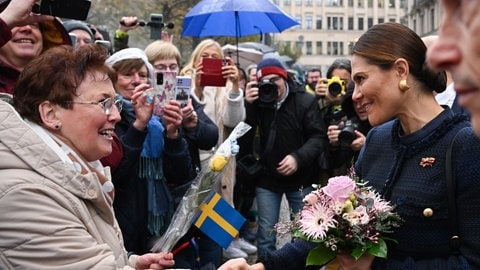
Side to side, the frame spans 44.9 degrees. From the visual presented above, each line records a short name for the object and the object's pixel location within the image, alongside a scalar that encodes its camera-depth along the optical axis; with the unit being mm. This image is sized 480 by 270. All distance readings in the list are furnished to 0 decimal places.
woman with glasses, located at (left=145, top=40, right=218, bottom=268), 4208
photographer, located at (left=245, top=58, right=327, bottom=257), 5531
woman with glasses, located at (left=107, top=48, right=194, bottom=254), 3711
